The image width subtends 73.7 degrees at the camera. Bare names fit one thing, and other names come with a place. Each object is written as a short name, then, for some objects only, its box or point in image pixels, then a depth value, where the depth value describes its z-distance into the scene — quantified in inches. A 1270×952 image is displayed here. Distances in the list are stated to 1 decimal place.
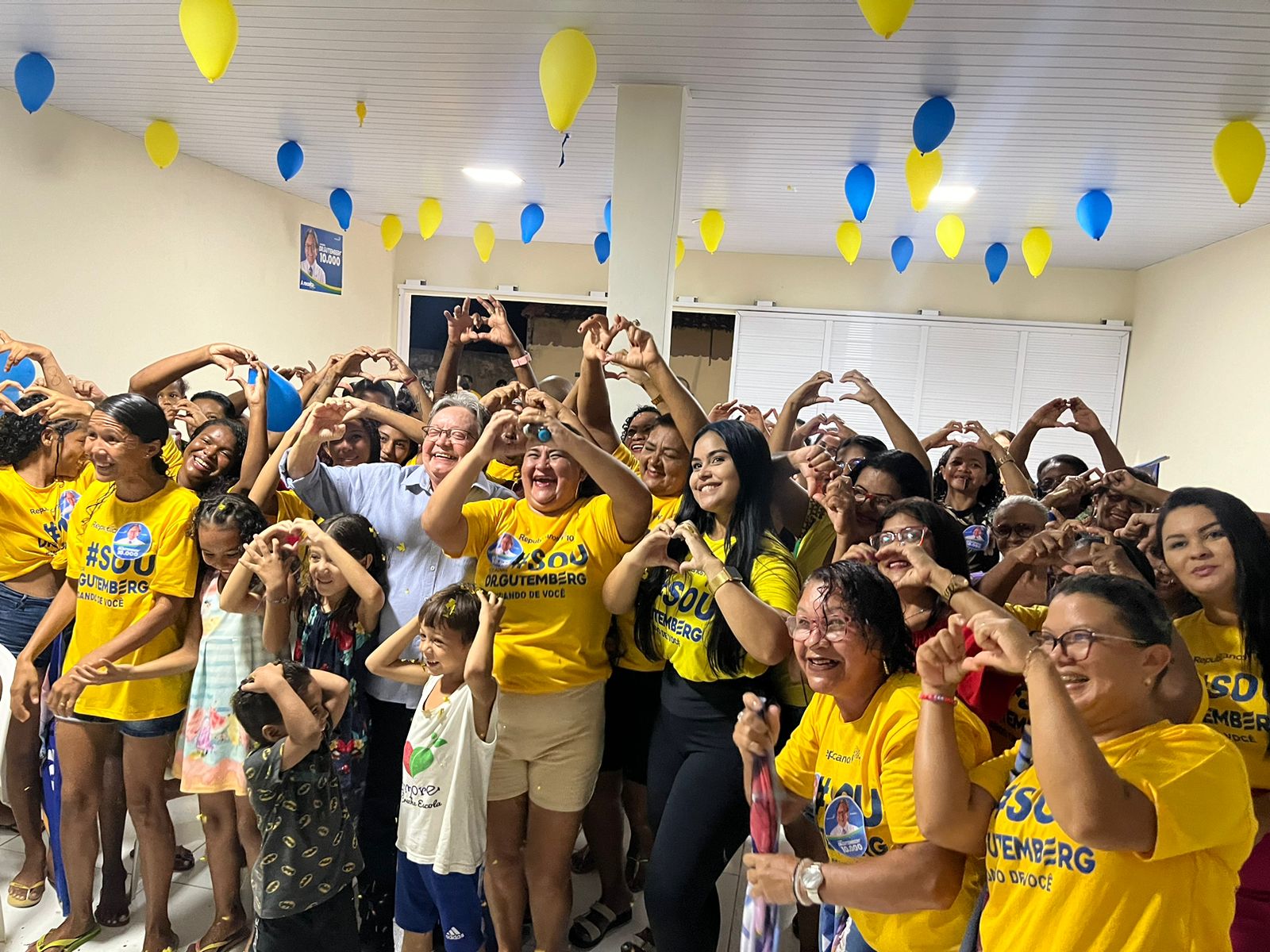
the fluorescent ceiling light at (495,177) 237.8
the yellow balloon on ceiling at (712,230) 242.2
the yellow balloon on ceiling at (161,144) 193.2
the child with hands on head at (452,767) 74.9
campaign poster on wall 296.2
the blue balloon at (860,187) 193.5
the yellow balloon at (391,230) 273.9
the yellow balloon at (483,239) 279.9
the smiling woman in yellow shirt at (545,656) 80.0
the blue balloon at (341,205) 252.2
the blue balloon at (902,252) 258.7
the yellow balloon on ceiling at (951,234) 216.2
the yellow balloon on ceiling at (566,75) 129.6
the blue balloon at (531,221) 258.7
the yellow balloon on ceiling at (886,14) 98.6
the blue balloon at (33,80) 160.2
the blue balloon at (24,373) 179.3
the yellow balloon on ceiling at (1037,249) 231.9
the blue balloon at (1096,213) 210.1
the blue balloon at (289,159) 206.1
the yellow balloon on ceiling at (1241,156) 146.6
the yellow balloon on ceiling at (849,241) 222.7
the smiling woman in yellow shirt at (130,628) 86.4
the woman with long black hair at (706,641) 73.2
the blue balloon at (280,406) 116.5
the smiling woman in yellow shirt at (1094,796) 42.5
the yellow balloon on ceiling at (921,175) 157.1
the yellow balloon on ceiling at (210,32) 113.6
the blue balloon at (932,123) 144.0
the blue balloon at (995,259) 253.4
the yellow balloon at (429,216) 251.4
